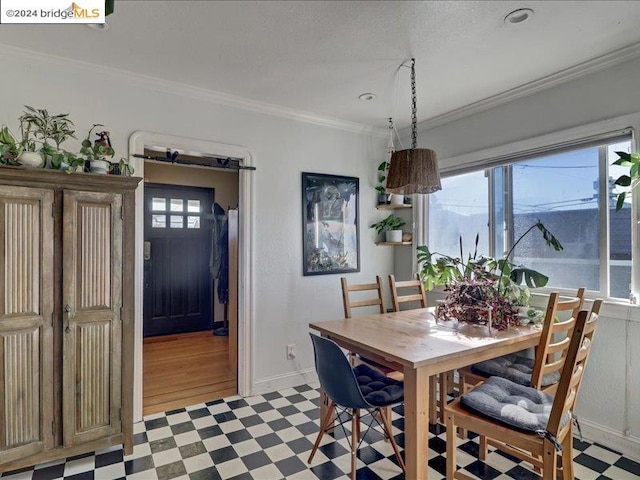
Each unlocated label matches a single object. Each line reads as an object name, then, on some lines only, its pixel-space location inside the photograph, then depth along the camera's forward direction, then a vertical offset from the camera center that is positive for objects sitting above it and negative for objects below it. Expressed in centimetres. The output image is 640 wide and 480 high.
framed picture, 347 +18
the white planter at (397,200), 374 +43
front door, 496 -23
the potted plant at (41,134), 198 +67
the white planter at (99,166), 214 +46
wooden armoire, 193 -39
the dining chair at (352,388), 178 -81
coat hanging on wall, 507 -15
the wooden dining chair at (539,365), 191 -79
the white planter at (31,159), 194 +46
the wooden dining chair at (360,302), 275 -43
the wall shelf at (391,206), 375 +37
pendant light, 220 +44
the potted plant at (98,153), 215 +56
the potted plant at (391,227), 378 +16
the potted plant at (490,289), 235 -33
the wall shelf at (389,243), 380 -1
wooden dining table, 171 -55
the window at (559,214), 245 +21
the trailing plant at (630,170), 215 +41
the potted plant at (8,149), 191 +50
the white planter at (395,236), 378 +6
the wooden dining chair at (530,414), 146 -78
